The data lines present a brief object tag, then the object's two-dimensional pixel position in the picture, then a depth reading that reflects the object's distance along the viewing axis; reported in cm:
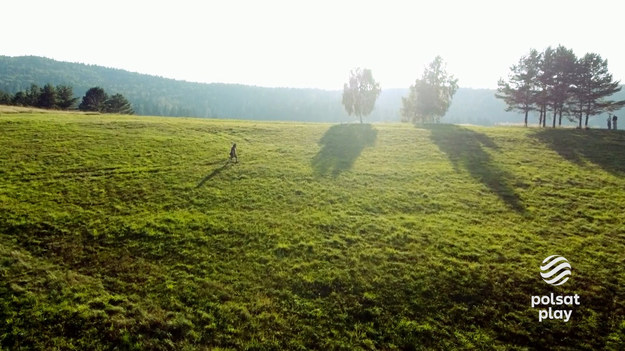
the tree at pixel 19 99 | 9538
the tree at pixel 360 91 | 8344
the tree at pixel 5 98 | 9753
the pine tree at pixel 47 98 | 8983
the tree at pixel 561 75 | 5756
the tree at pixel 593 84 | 5616
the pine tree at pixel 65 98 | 9356
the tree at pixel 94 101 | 9588
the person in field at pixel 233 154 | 3655
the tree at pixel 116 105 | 10200
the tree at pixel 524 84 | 6169
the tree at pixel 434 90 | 7719
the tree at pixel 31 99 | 9345
